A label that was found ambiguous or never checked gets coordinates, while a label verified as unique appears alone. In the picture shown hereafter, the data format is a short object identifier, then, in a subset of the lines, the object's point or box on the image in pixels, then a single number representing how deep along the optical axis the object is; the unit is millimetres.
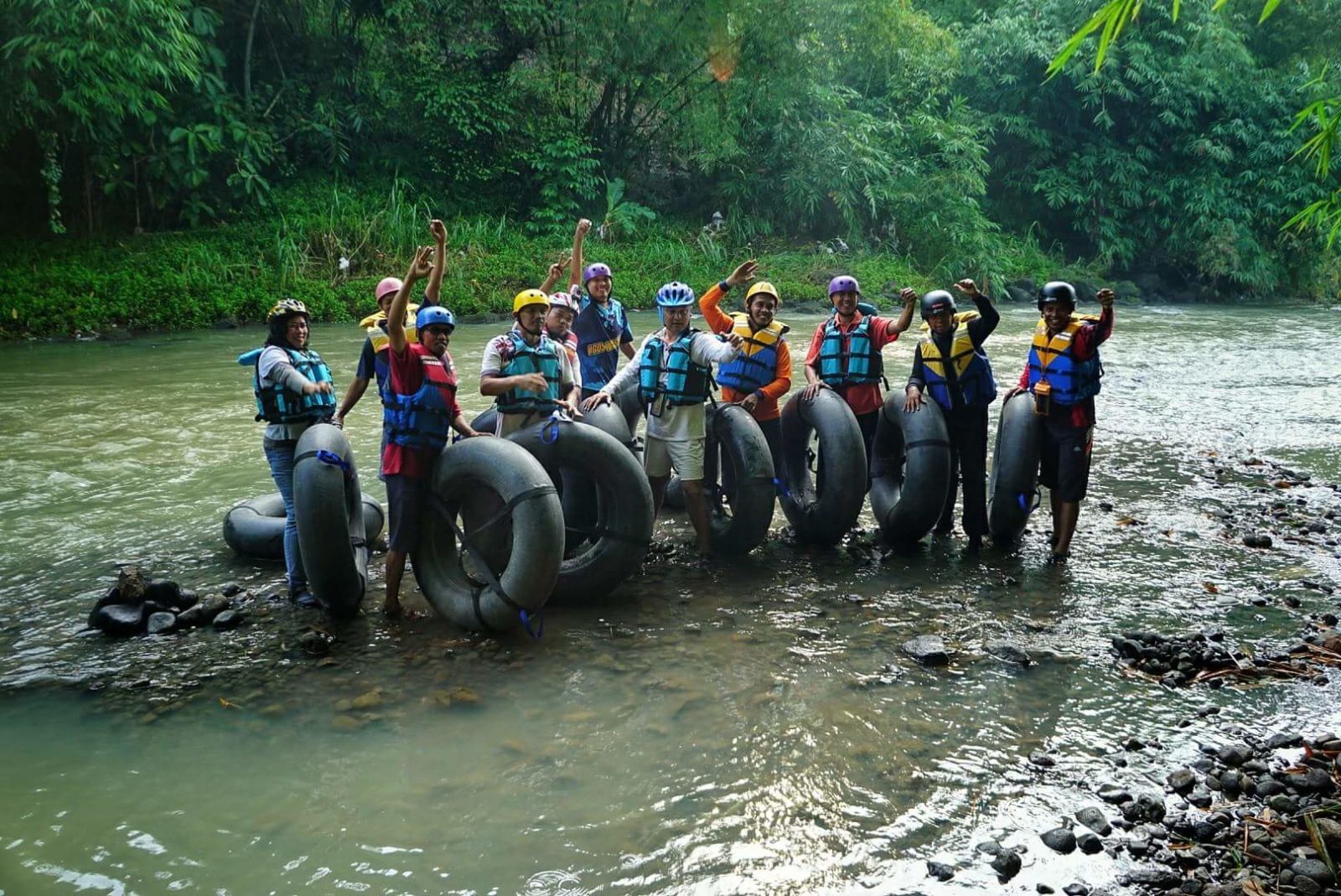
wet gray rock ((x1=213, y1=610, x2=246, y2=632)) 5559
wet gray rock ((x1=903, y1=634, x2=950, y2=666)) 5074
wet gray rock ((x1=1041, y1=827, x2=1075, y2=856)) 3578
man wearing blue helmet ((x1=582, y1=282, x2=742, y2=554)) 6637
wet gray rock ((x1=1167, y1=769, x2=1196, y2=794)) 3900
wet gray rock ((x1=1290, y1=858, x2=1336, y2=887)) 3283
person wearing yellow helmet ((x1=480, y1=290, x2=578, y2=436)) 5965
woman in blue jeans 5754
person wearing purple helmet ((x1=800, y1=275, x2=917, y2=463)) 7125
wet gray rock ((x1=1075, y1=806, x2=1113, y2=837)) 3674
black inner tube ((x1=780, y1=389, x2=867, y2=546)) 6750
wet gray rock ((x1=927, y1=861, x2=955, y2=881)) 3457
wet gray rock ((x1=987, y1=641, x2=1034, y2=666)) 5086
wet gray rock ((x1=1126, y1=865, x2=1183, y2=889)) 3365
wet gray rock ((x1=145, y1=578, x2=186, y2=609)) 5688
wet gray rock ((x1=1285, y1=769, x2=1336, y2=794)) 3811
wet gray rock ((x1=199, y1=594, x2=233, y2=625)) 5625
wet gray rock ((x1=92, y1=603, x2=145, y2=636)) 5418
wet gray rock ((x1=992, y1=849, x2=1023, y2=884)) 3449
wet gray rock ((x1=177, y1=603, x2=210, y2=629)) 5570
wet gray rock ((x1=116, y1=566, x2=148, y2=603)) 5590
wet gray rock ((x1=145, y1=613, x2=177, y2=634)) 5477
